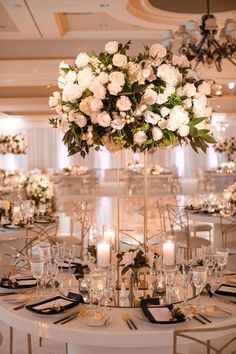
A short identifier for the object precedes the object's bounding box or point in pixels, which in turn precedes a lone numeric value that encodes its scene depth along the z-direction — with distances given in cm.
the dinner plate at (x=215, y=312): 279
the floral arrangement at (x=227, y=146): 1923
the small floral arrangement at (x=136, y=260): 318
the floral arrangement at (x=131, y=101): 284
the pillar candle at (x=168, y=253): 332
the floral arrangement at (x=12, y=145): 1366
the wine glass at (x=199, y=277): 278
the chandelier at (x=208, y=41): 647
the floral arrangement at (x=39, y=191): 816
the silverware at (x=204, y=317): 273
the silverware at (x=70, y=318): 271
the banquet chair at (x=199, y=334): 242
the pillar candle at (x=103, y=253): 335
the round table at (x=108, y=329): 257
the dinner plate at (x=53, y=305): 279
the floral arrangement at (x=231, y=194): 670
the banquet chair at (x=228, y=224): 618
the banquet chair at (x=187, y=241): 648
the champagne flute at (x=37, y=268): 300
